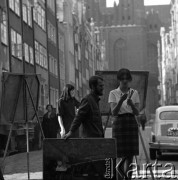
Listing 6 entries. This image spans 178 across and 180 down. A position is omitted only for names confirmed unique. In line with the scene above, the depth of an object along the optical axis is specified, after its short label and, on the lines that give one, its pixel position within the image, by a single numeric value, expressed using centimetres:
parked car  1852
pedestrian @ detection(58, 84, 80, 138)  1238
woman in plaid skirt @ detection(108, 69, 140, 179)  911
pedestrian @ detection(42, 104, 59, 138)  1887
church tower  13662
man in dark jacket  838
